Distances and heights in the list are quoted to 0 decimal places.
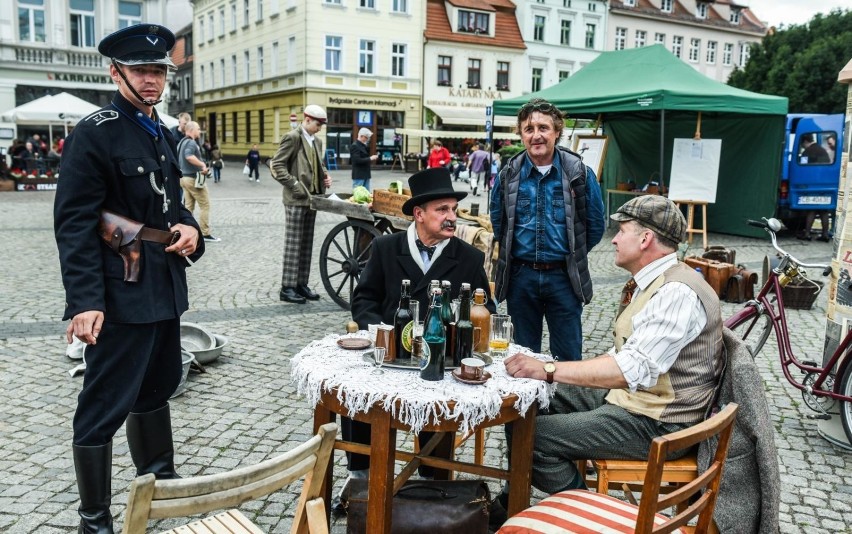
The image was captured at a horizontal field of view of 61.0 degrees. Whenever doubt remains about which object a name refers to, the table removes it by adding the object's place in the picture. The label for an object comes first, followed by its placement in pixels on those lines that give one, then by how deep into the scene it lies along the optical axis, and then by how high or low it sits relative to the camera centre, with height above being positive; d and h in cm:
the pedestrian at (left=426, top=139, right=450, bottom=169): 2436 +31
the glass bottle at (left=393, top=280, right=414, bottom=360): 288 -61
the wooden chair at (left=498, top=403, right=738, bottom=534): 192 -101
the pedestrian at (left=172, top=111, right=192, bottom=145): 1206 +66
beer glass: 305 -70
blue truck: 1285 +19
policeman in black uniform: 270 -37
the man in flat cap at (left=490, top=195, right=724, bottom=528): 264 -72
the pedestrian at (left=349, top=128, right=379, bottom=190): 1419 +13
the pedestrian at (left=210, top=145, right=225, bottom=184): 2578 -12
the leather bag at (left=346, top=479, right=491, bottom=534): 278 -133
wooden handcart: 689 -66
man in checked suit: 709 -23
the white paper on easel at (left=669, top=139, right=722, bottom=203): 1177 +4
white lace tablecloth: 245 -78
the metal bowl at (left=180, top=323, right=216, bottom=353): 541 -135
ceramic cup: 264 -74
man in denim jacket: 406 -38
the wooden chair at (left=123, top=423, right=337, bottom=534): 156 -75
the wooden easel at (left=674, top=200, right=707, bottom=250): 1159 -65
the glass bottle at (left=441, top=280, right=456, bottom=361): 283 -61
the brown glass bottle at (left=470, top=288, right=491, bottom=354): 301 -65
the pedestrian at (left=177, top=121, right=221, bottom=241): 1086 -21
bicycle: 416 -110
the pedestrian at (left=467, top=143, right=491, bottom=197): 2319 +3
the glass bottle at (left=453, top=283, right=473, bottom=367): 280 -65
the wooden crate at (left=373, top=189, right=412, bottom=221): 656 -34
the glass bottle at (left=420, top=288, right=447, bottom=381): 264 -68
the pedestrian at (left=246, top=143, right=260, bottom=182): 2589 -1
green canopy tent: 1110 +97
